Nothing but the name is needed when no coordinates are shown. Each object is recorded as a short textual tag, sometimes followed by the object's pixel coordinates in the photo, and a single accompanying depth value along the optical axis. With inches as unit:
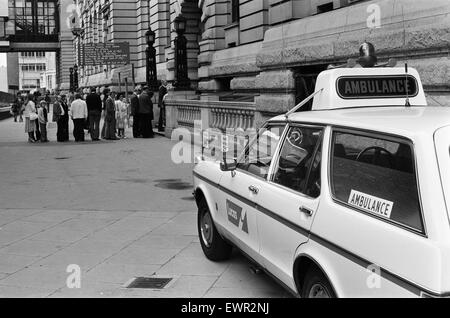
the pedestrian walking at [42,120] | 800.3
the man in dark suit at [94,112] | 820.0
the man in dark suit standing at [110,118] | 807.4
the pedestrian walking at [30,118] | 803.4
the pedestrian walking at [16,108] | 1549.6
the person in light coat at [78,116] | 796.0
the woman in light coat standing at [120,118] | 866.8
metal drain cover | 210.7
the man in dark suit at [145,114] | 853.8
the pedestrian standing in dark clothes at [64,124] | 808.3
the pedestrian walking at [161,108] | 961.0
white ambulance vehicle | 111.3
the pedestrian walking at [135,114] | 850.1
